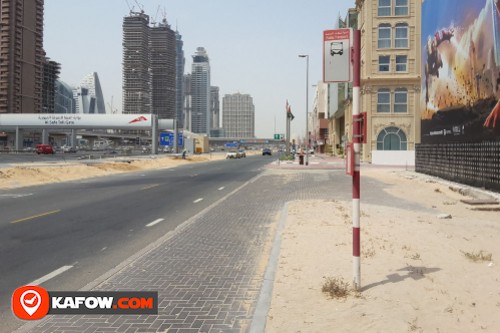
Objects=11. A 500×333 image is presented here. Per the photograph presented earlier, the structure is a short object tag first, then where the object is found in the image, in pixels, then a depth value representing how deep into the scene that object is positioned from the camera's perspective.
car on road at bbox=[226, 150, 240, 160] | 77.45
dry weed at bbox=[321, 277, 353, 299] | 5.61
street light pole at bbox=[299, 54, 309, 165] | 49.99
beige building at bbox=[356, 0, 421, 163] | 51.66
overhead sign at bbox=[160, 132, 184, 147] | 89.33
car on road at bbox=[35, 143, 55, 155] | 73.19
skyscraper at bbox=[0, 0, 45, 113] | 168.12
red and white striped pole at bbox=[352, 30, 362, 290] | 5.80
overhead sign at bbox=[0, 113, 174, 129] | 69.38
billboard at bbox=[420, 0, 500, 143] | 20.36
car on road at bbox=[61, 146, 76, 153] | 91.91
